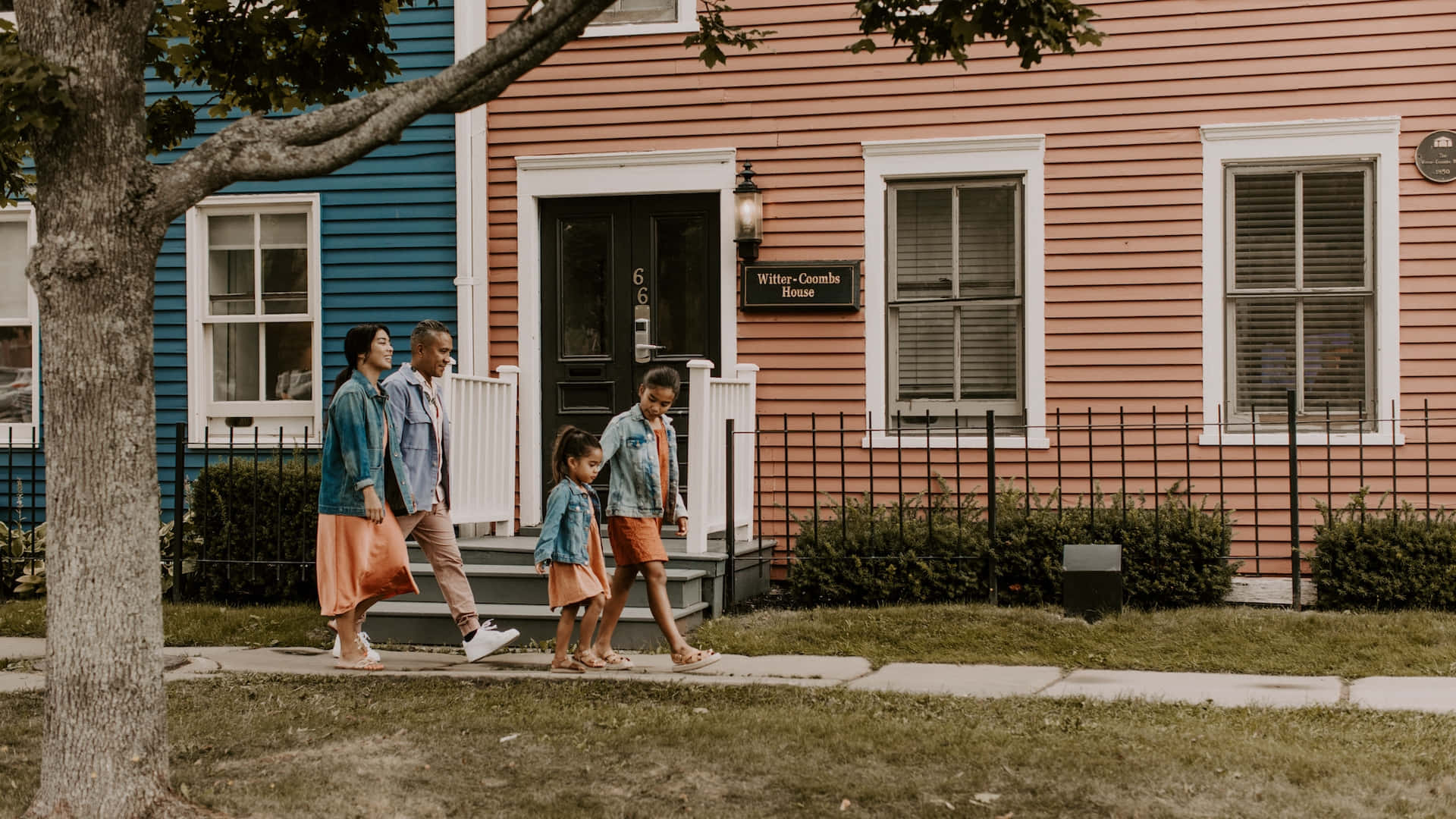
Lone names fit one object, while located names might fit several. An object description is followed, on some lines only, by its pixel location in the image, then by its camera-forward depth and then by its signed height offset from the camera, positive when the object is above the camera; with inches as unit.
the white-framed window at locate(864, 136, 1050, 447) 382.0 +26.6
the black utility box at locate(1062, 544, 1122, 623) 313.9 -44.6
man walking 287.0 -15.3
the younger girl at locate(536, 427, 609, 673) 271.6 -29.8
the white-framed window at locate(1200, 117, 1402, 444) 366.0 +27.3
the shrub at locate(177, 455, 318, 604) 376.5 -37.8
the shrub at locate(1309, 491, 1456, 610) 319.3 -41.0
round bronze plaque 357.4 +57.8
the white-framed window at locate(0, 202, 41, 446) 433.4 +16.9
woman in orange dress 276.4 -22.3
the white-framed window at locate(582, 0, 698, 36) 394.9 +105.1
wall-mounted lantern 381.1 +46.4
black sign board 385.7 +27.6
